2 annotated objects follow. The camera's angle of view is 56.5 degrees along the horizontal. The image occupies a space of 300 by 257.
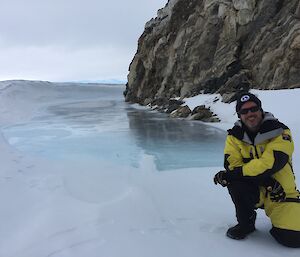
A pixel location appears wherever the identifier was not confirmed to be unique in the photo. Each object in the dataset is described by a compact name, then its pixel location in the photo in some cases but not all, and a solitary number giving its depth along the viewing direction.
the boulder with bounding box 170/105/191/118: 11.60
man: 2.10
